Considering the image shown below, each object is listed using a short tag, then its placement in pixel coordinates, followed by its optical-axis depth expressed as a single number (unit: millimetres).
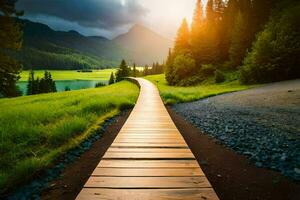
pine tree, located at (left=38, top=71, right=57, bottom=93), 75688
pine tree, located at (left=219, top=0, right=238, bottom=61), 55406
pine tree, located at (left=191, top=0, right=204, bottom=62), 52125
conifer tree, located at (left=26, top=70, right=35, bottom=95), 75488
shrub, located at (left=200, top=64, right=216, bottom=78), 47025
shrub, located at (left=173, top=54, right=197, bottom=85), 48144
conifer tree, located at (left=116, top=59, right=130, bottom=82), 79750
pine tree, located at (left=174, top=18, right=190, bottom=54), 54031
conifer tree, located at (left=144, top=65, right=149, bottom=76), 123250
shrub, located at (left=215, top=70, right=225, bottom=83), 39666
